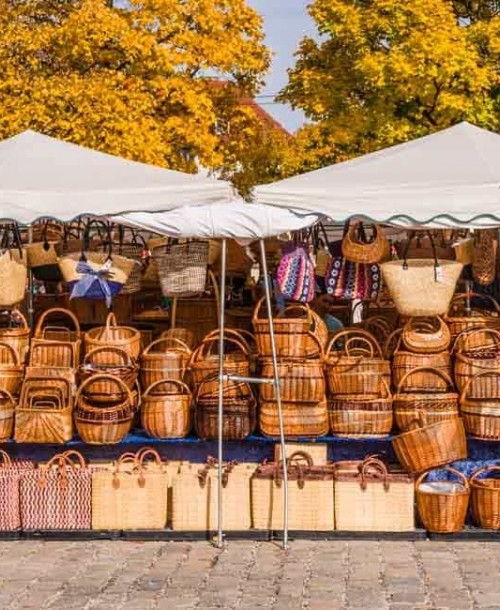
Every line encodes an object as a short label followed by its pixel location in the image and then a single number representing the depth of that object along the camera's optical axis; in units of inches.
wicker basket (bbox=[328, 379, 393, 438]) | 326.0
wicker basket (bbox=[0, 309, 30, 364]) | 348.8
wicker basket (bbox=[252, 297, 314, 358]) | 330.0
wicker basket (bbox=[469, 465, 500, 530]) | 307.1
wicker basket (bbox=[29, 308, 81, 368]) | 343.0
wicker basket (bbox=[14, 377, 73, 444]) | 324.2
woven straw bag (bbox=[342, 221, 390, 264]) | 343.9
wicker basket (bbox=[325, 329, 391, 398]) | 327.3
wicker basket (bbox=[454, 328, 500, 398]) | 322.3
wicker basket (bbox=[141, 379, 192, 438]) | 329.1
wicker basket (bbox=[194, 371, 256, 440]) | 325.7
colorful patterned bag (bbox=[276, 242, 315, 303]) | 331.3
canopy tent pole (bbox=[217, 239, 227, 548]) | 301.1
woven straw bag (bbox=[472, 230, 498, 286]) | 368.5
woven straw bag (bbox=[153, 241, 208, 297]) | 346.0
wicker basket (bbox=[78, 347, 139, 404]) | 330.0
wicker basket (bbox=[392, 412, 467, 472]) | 313.3
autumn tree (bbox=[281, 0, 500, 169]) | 674.8
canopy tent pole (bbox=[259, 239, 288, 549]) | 300.8
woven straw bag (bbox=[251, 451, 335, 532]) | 309.7
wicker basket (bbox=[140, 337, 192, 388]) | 336.8
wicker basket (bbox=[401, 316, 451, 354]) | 331.9
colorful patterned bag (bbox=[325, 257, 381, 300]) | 349.1
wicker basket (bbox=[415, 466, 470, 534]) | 305.0
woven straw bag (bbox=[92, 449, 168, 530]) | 311.9
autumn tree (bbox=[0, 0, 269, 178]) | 666.2
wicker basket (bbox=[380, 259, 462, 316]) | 320.8
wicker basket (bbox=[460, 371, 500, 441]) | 320.8
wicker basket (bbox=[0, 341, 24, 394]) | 337.4
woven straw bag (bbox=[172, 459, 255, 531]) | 311.0
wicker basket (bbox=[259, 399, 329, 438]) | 325.1
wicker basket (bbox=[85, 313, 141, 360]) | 339.9
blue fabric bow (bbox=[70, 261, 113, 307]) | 337.7
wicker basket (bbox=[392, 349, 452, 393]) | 330.3
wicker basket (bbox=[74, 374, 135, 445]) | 325.4
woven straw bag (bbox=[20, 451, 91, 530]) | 312.7
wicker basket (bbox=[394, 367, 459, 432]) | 324.2
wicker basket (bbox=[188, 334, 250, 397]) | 329.1
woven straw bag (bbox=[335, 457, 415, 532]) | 309.3
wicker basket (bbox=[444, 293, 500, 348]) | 338.6
